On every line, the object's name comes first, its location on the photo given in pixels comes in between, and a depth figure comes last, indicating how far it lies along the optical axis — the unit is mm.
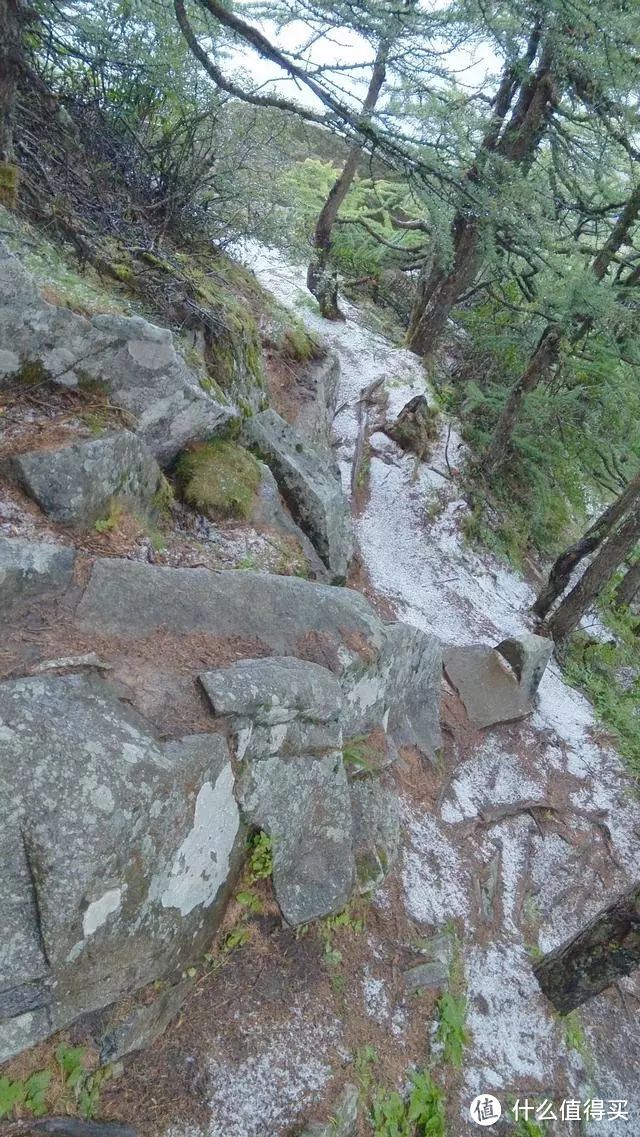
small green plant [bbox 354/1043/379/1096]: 4230
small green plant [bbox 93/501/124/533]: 4902
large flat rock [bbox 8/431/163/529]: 4598
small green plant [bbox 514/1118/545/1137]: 4734
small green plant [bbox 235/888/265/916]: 4359
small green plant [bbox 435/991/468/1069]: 4875
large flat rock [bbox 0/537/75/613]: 3848
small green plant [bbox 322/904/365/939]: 4820
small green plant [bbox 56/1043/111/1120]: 3328
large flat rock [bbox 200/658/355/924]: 4207
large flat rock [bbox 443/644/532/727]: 8312
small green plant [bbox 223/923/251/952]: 4230
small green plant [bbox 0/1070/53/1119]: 3105
